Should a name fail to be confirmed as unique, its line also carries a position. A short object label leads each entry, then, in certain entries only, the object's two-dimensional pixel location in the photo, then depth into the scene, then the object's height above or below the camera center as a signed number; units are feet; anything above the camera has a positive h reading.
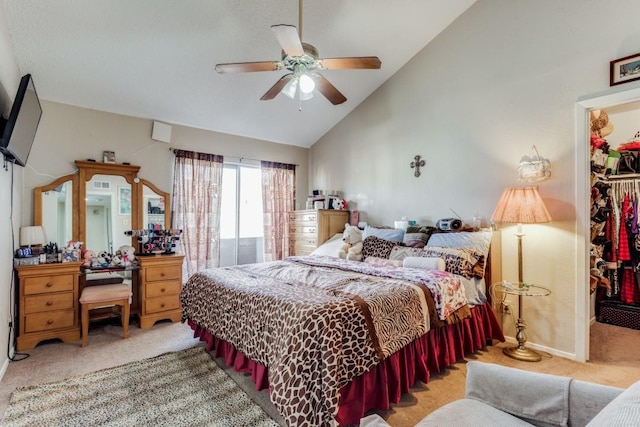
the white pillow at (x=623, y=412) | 2.22 -1.59
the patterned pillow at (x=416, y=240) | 10.48 -0.93
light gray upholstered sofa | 3.49 -2.35
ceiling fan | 6.70 +3.66
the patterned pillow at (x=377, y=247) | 10.67 -1.21
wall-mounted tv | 6.75 +2.16
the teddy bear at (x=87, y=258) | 10.47 -1.52
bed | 5.12 -2.37
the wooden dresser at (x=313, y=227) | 14.24 -0.62
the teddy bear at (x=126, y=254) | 11.20 -1.48
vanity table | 9.29 -0.97
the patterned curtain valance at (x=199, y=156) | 13.15 +2.65
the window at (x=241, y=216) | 15.02 -0.09
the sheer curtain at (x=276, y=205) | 15.83 +0.47
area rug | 5.85 -3.97
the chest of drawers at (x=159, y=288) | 10.93 -2.74
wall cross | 12.13 +2.01
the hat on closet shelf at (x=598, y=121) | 9.12 +2.82
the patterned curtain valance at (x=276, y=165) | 15.79 +2.62
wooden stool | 9.29 -2.67
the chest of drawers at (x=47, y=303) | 9.07 -2.77
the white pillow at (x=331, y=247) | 12.38 -1.43
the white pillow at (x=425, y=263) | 8.64 -1.45
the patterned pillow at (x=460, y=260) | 8.66 -1.37
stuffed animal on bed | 11.17 -1.20
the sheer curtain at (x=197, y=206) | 13.21 +0.37
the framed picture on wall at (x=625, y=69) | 7.47 +3.62
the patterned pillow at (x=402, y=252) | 9.80 -1.29
